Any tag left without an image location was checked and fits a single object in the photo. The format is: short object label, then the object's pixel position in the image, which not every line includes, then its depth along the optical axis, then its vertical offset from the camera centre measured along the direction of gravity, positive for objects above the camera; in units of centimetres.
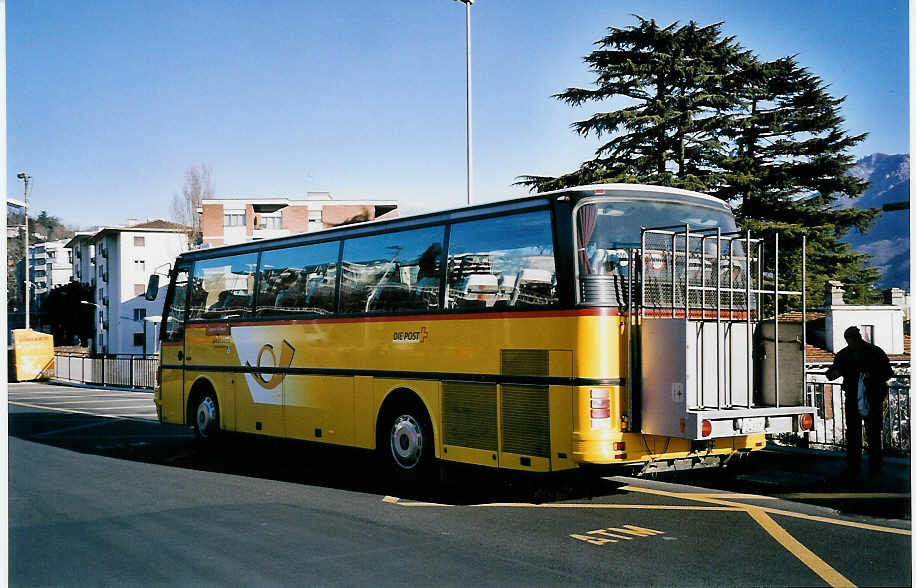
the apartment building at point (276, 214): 7831 +941
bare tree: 5400 +707
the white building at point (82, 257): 8469 +650
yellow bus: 884 -19
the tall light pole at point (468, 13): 2176 +739
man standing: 1060 -81
